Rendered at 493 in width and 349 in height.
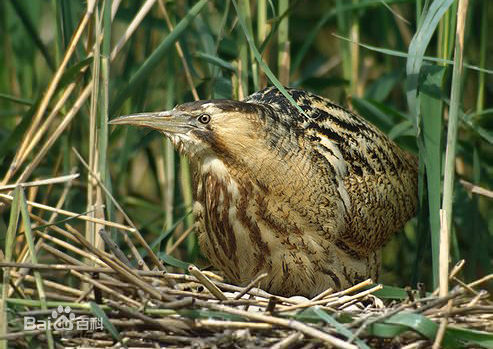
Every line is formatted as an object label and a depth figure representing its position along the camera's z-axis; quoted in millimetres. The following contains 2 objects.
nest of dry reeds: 5254
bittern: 6449
